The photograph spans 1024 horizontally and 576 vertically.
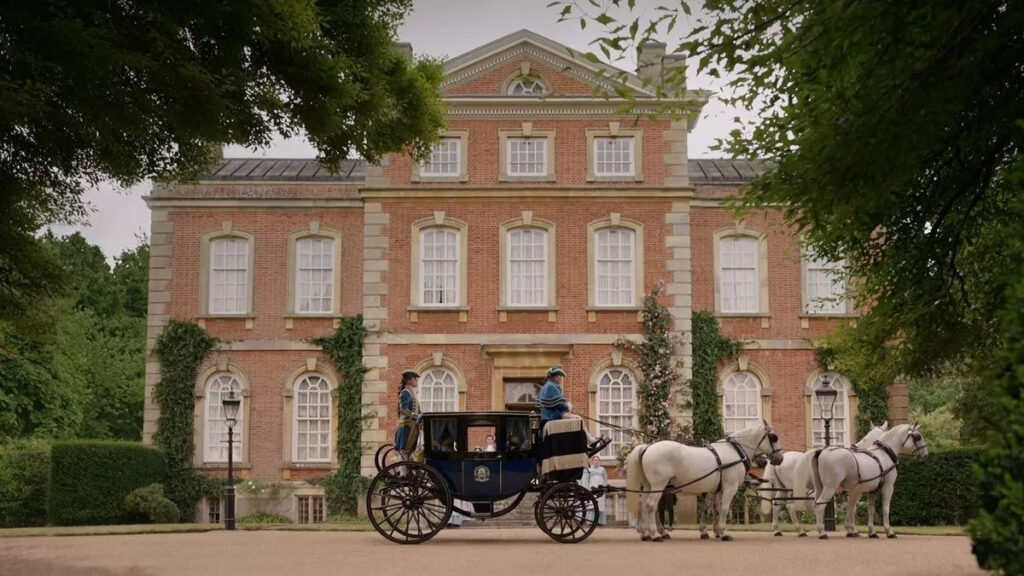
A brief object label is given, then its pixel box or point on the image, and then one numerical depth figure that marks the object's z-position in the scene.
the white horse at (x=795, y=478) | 15.11
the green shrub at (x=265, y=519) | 24.86
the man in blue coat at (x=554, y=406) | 13.18
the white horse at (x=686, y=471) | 13.80
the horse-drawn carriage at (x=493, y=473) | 12.76
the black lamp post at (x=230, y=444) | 19.22
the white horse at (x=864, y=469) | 14.46
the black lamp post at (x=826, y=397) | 20.00
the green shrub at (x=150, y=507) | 23.31
